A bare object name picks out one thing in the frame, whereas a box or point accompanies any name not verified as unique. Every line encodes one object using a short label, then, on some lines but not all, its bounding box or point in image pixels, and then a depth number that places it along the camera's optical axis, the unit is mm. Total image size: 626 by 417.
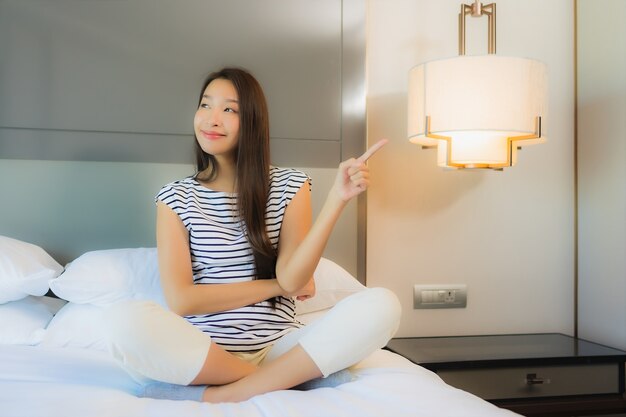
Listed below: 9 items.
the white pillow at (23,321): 1550
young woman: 1154
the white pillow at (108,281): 1653
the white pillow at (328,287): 1812
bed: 1002
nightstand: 1809
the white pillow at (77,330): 1568
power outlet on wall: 2211
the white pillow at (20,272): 1601
